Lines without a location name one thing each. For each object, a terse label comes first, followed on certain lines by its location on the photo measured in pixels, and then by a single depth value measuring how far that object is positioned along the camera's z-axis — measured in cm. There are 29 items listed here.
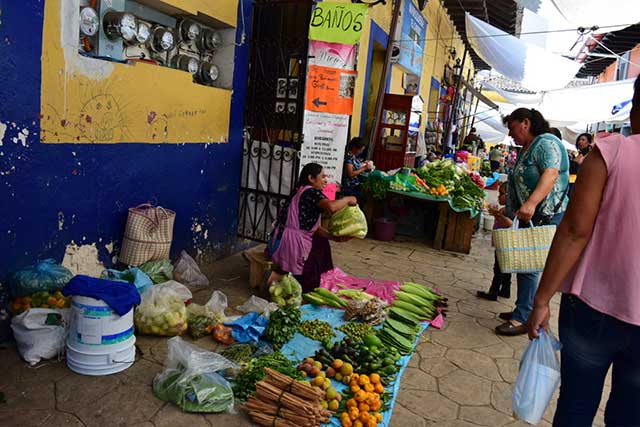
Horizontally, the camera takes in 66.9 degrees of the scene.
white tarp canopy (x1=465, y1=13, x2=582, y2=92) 1158
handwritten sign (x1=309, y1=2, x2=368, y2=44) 542
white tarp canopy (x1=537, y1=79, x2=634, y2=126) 1402
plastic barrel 810
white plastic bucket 311
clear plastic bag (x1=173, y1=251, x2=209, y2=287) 504
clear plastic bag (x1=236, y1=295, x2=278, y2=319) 441
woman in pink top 183
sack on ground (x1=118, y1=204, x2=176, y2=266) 438
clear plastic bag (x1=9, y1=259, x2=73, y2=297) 348
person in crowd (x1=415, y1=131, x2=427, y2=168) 1195
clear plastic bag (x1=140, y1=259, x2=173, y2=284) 445
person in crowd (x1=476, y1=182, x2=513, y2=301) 552
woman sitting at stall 483
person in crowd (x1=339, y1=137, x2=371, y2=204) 786
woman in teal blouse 412
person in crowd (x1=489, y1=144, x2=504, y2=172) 1681
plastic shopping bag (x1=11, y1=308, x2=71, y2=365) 326
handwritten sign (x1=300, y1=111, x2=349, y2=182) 596
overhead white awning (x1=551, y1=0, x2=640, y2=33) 826
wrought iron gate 570
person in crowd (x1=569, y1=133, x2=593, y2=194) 950
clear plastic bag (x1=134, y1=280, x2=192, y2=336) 379
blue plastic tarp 322
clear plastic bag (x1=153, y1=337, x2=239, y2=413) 293
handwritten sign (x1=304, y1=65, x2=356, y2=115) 592
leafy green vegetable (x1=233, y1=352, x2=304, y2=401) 310
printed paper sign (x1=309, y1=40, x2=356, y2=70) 592
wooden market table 775
